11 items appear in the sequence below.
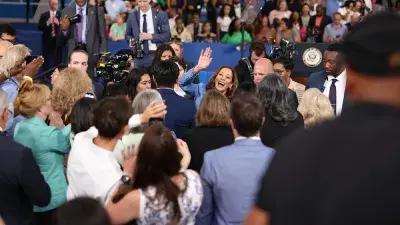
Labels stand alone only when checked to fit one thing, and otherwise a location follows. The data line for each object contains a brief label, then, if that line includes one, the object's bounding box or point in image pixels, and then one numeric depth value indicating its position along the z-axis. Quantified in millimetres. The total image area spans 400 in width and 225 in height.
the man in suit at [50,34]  22874
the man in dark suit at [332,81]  12930
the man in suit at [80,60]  12663
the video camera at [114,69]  13430
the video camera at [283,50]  16599
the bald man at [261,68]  13332
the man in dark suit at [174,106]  9993
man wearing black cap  3259
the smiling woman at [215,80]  12578
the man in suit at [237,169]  6824
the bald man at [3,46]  12467
